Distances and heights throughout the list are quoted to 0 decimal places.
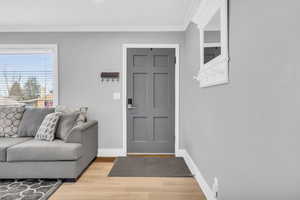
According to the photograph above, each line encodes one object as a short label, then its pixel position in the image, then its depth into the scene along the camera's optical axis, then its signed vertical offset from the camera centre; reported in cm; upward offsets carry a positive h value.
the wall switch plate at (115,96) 424 +1
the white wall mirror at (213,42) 184 +52
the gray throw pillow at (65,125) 332 -41
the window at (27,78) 437 +34
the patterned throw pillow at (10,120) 360 -38
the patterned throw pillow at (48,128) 325 -45
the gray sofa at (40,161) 293 -82
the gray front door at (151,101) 434 -8
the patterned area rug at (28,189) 255 -110
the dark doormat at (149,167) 327 -109
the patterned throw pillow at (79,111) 355 -24
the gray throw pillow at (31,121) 361 -39
